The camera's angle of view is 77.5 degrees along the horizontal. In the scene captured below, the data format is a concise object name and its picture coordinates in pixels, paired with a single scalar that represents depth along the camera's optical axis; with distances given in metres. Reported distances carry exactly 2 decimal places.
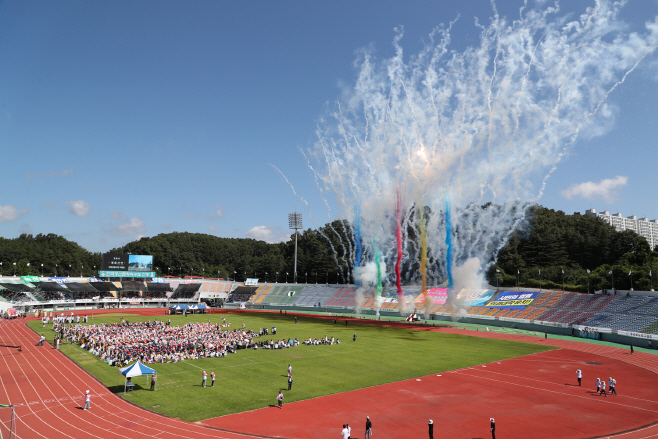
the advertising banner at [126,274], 91.75
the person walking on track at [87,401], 21.71
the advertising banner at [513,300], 64.00
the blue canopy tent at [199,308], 75.65
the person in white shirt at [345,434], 16.81
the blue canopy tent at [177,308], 72.44
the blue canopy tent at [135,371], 24.81
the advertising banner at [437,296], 76.12
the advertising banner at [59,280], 89.05
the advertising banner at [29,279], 83.87
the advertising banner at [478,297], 70.31
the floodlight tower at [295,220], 112.12
